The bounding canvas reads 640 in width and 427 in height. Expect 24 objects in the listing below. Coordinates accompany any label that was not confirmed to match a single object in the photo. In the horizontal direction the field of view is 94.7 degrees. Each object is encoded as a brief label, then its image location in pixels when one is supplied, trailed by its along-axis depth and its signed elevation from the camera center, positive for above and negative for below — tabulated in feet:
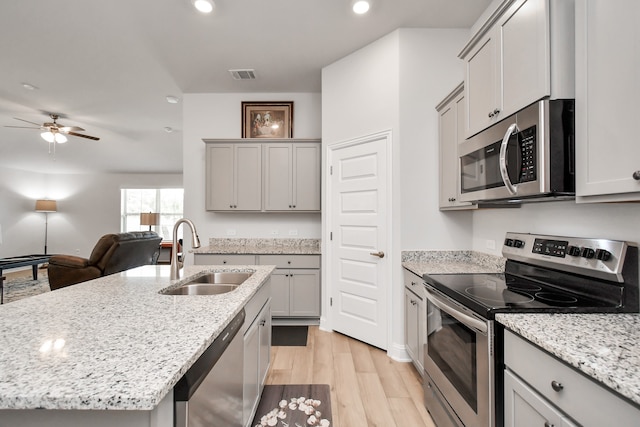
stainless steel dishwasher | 2.54 -1.83
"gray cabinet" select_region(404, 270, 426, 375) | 7.05 -2.69
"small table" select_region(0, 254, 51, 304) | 16.01 -2.85
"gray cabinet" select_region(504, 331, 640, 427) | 2.54 -1.82
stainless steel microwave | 4.10 +0.92
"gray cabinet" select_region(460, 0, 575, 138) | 4.11 +2.51
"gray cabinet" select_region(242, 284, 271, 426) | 5.03 -2.71
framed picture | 13.33 +4.30
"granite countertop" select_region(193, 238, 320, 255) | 12.78 -1.38
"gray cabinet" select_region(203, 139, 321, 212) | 12.39 +1.62
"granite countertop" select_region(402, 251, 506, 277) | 7.19 -1.36
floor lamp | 25.64 +0.63
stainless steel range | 3.98 -1.32
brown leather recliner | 12.90 -2.22
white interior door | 9.19 -0.81
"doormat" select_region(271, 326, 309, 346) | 9.88 -4.34
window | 27.61 +0.78
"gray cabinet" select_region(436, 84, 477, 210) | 7.25 +1.87
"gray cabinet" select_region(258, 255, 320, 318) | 11.34 -2.80
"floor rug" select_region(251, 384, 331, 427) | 6.04 -4.27
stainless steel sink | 5.83 -1.51
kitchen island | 2.01 -1.24
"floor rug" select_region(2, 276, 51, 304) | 16.22 -4.57
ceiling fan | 15.62 +4.45
